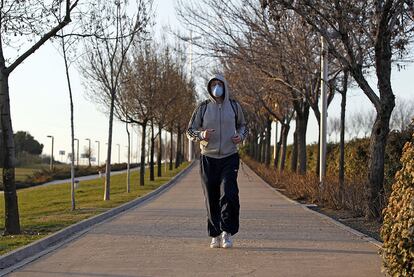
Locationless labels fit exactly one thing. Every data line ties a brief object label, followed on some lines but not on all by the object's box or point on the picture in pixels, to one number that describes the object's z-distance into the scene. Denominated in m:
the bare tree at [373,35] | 11.30
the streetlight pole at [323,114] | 17.80
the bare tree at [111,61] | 19.64
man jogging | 8.50
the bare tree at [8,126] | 11.33
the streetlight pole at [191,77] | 18.31
